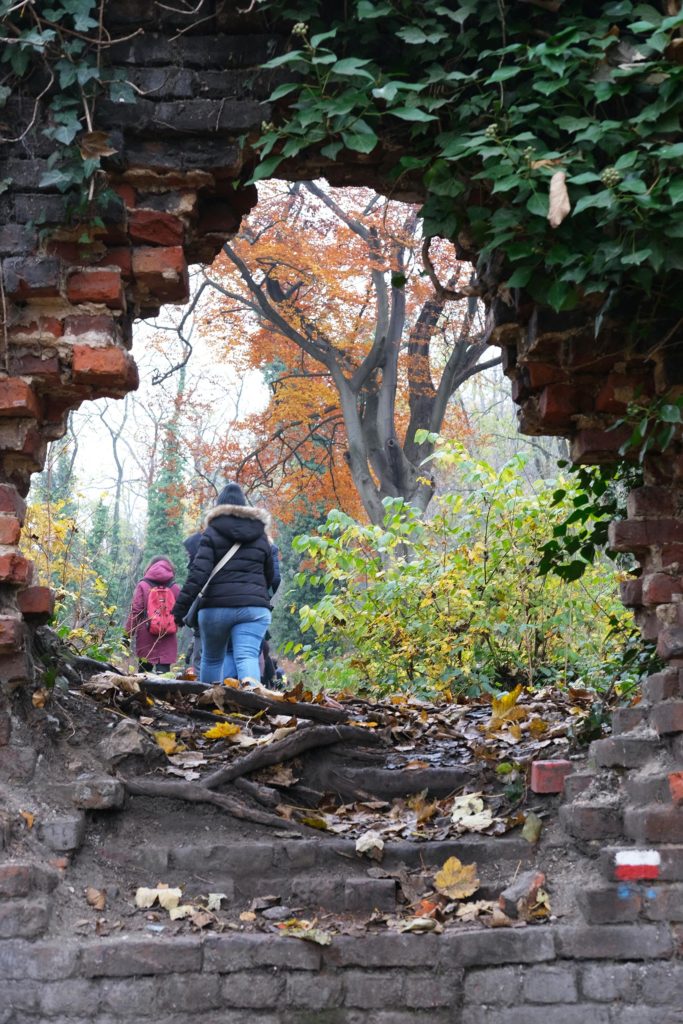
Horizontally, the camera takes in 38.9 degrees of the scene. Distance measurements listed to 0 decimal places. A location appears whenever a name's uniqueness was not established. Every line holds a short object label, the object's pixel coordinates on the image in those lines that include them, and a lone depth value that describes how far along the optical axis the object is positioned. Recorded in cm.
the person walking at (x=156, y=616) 859
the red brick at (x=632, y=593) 397
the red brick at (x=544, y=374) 395
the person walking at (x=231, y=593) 660
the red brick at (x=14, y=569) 360
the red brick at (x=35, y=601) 392
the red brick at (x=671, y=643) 353
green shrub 725
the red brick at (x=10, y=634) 355
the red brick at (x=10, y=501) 373
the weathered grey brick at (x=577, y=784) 366
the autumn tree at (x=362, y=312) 1319
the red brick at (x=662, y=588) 372
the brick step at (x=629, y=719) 365
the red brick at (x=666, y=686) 351
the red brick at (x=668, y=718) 343
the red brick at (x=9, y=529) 366
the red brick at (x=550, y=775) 384
